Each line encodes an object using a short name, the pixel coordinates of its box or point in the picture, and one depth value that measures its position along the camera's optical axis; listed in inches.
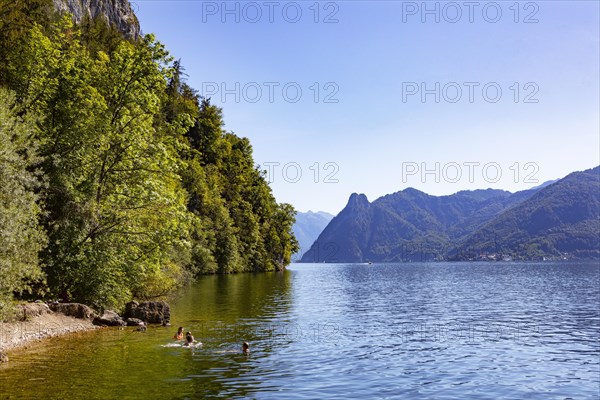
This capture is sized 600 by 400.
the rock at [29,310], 1280.9
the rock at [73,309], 1448.1
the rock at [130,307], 1697.8
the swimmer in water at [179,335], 1346.0
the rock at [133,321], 1560.2
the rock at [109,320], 1523.7
